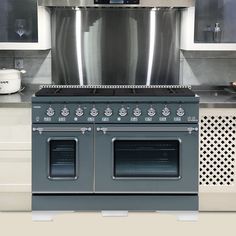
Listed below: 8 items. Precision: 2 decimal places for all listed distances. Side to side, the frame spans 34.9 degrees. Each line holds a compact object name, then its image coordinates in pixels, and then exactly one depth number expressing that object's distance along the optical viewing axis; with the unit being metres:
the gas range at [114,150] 2.57
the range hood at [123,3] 2.78
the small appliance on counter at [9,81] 2.80
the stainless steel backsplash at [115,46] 3.03
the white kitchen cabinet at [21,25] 2.83
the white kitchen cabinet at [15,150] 2.61
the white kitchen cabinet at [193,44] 2.83
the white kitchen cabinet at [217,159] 2.64
